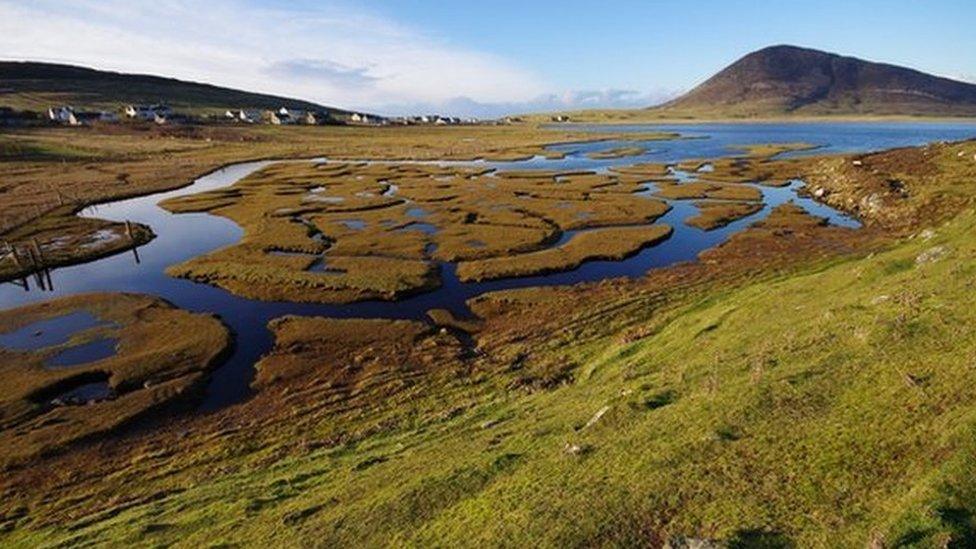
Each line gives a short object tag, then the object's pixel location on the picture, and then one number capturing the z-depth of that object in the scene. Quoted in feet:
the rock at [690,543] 46.09
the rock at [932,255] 109.91
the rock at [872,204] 260.42
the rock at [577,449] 65.21
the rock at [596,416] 73.75
